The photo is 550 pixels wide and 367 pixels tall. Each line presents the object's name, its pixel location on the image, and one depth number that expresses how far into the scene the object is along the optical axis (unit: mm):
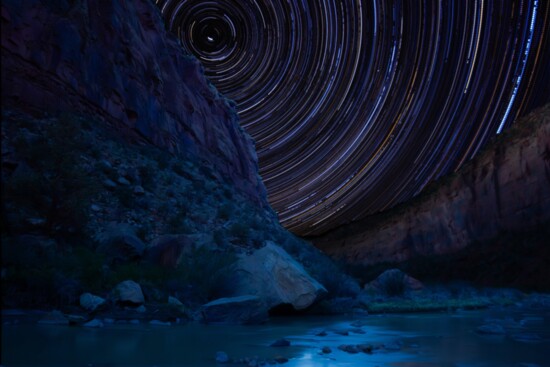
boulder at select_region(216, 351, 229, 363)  3939
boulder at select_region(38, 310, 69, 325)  6156
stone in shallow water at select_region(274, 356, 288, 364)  3977
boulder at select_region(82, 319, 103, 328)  6096
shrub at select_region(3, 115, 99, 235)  10250
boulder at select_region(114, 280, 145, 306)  7812
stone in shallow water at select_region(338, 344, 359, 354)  4551
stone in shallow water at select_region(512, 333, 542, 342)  5598
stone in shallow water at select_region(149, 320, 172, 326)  6899
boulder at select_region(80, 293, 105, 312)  7277
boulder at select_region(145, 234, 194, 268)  11055
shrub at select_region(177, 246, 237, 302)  9414
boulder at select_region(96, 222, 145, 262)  10586
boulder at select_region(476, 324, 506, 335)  6340
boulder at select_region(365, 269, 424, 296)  18500
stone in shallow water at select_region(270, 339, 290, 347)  5000
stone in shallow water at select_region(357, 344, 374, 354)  4609
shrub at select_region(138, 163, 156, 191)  16806
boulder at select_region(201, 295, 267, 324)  7465
